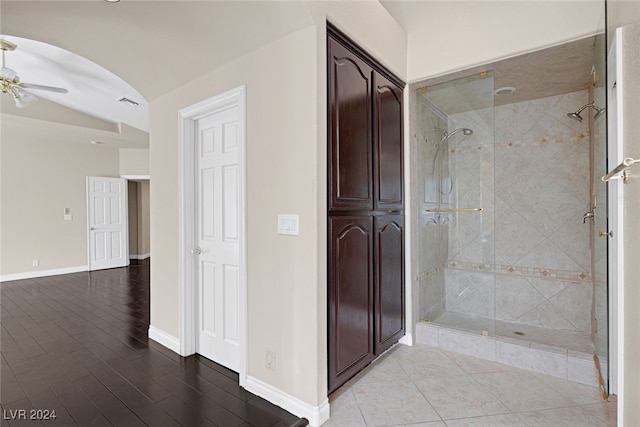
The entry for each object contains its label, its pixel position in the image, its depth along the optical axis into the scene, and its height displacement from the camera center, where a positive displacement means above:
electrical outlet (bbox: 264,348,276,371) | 2.04 -0.97
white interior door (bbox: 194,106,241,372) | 2.45 -0.20
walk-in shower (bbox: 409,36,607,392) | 2.86 +0.01
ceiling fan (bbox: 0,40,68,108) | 3.39 +1.51
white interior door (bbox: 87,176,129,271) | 6.71 -0.23
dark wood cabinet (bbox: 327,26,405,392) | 2.03 +0.00
